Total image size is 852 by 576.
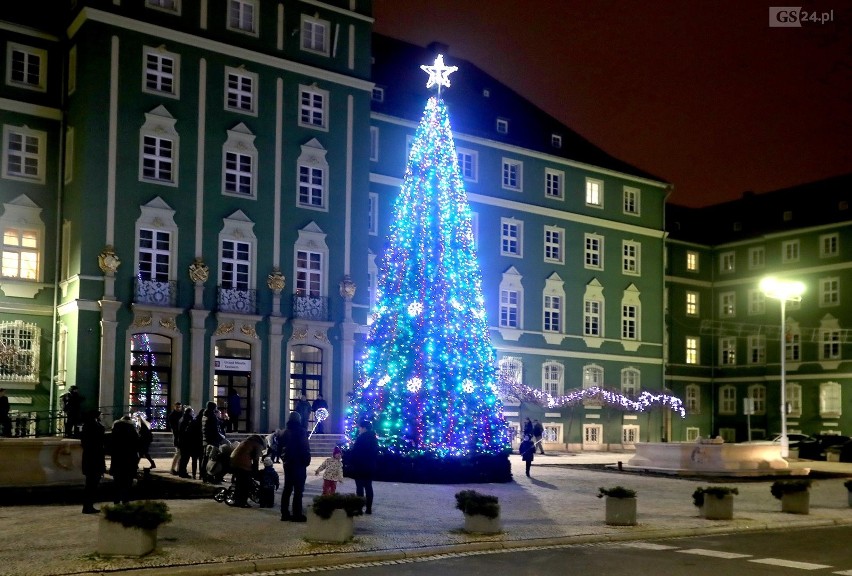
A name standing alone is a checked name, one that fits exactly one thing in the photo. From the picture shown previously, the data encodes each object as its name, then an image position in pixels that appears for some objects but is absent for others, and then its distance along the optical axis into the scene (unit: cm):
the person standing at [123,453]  1912
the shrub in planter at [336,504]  1564
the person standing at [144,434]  2503
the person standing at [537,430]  4175
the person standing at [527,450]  3234
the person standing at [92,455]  1842
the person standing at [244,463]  1977
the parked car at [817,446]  5075
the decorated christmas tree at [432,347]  2748
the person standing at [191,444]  2602
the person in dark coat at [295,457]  1777
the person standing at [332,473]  2016
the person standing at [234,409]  3812
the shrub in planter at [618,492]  1903
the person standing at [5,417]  3133
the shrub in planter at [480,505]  1720
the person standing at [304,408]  3396
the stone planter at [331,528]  1558
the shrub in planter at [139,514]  1388
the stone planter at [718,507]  2066
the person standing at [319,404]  3984
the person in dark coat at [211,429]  2608
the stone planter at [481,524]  1720
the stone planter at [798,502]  2238
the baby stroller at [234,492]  2025
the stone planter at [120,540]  1387
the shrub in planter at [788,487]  2238
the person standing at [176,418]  2952
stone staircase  3494
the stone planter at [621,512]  1897
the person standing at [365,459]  1948
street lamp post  4509
